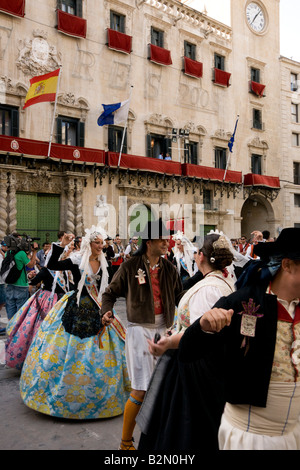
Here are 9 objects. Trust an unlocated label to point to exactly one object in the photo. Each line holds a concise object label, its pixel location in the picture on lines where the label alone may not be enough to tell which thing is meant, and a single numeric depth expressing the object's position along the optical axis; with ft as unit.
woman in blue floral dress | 14.47
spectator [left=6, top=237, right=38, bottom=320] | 26.61
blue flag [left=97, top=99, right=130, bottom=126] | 61.82
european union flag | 79.38
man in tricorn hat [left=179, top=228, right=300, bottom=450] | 6.59
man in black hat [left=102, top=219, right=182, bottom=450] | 12.64
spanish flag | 53.57
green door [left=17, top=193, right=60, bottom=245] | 60.54
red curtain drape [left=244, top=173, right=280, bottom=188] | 87.76
